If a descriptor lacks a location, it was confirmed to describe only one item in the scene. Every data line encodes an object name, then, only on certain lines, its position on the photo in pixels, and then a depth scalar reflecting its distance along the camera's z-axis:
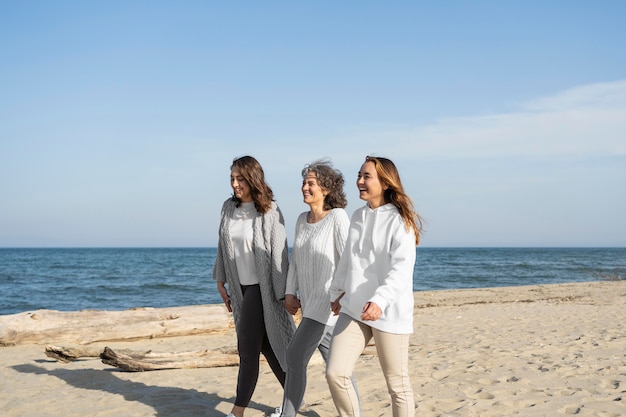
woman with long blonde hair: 3.16
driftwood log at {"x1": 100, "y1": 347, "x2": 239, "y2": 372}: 6.30
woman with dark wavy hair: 4.21
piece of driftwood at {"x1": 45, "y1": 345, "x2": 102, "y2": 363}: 6.84
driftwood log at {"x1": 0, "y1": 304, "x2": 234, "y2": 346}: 8.74
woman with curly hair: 3.81
